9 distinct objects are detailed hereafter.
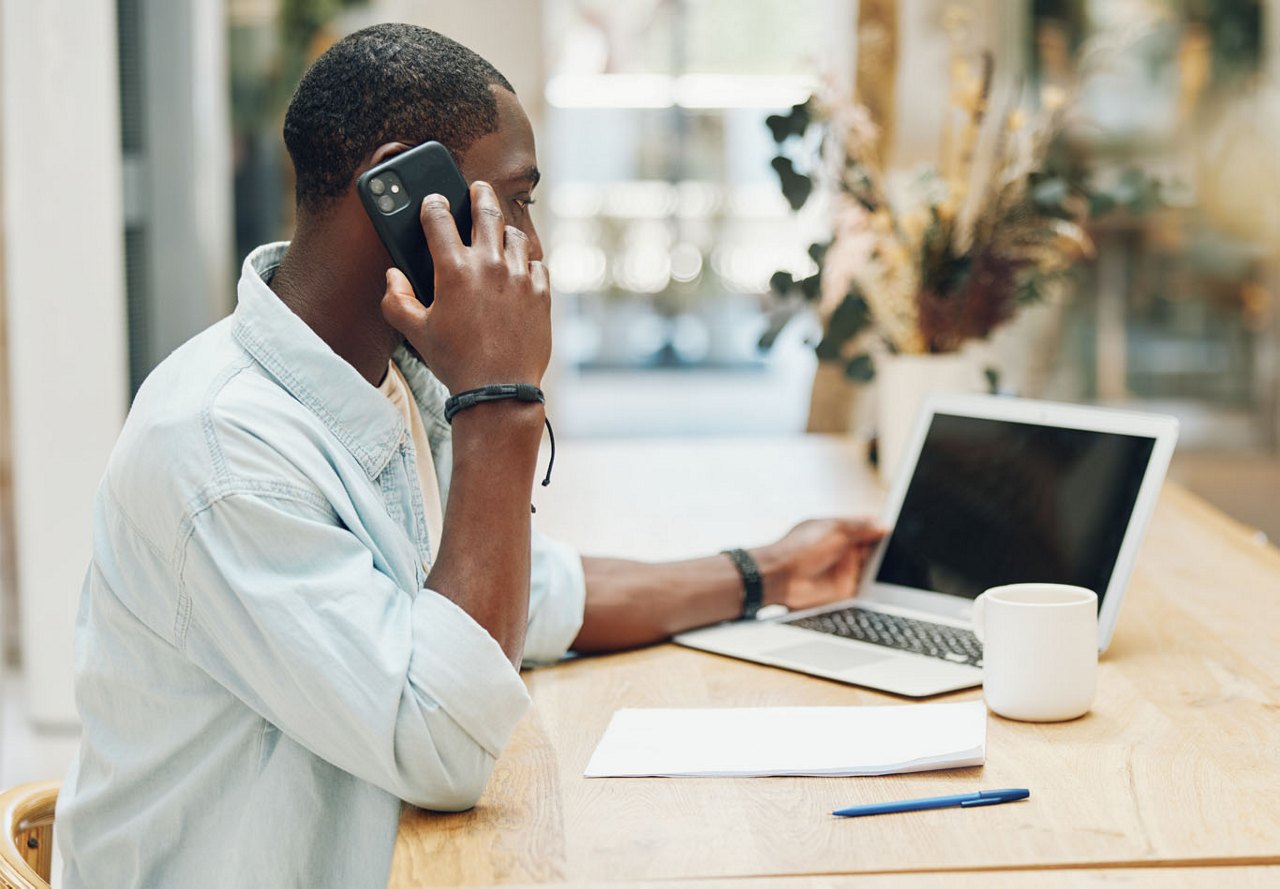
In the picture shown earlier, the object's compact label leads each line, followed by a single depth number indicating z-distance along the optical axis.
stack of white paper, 2.28
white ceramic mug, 2.39
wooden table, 2.13
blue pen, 2.21
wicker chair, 2.36
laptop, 2.60
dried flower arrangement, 3.36
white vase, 3.41
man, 2.18
